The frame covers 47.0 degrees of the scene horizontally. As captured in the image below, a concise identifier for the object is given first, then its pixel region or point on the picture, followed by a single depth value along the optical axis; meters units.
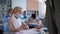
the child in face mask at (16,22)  1.28
